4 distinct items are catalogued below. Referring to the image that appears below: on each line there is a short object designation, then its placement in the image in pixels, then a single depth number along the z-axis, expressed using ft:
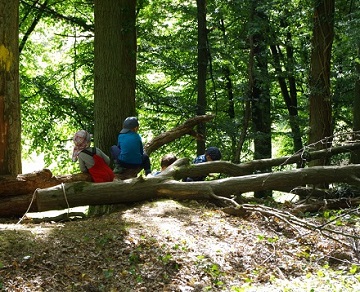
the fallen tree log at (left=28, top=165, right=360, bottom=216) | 25.96
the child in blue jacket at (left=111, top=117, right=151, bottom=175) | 30.73
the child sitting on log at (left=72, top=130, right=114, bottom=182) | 28.89
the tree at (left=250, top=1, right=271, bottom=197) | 49.93
